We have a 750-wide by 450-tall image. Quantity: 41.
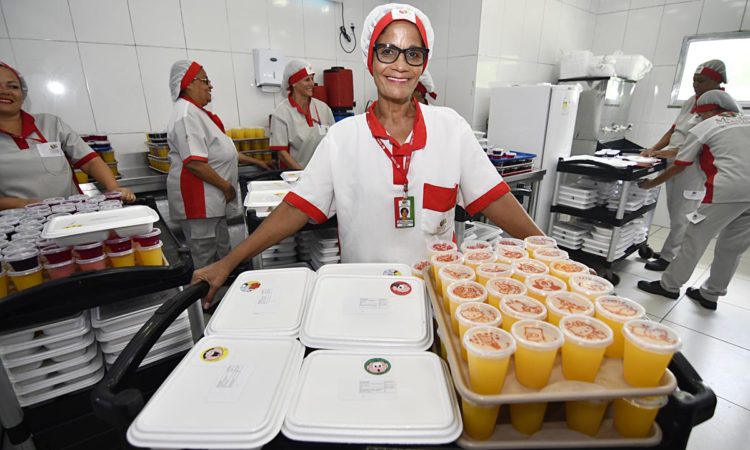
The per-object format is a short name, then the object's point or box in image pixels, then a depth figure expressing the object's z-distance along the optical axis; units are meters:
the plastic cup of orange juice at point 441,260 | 1.07
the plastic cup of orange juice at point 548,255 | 1.08
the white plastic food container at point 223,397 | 0.66
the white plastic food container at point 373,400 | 0.67
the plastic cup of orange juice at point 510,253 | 1.10
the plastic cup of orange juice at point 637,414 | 0.68
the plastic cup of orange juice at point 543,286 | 0.90
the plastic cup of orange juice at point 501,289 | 0.90
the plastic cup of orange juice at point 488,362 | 0.68
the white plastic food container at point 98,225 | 1.17
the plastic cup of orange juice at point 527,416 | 0.70
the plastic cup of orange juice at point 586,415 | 0.70
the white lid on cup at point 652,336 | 0.66
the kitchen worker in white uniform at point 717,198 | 2.75
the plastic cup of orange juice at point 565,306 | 0.82
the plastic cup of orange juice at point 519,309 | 0.81
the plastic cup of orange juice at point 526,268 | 1.00
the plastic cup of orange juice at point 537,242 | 1.16
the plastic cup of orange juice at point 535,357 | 0.68
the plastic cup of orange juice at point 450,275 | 0.98
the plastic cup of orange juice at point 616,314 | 0.78
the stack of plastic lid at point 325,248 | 2.20
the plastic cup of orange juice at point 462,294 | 0.89
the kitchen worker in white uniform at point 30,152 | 2.02
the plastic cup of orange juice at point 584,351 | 0.70
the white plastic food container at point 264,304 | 0.97
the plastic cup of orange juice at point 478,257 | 1.08
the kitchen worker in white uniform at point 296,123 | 3.38
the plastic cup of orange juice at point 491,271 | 1.00
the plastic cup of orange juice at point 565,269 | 1.00
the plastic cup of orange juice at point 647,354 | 0.66
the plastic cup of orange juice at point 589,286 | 0.90
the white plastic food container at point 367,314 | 0.91
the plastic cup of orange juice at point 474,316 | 0.80
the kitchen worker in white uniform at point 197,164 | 2.64
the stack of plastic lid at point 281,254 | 2.34
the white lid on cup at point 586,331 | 0.70
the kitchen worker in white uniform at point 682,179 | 3.42
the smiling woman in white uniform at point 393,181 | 1.45
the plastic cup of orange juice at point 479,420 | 0.69
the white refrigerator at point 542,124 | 3.61
